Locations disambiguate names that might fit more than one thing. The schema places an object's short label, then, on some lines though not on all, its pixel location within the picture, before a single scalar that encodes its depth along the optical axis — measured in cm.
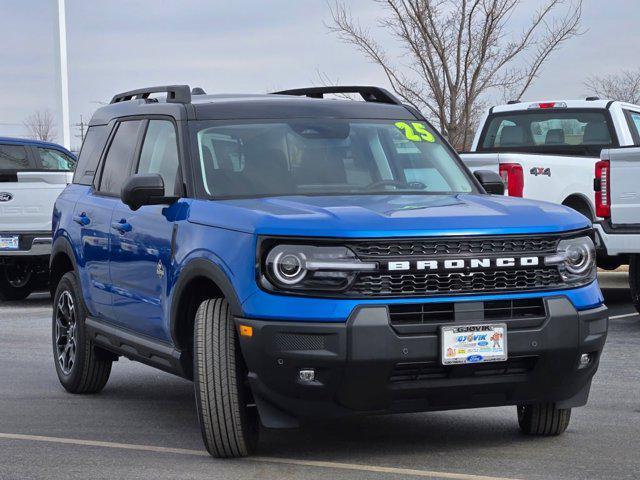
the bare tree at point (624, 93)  4544
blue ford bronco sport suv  588
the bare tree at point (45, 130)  7526
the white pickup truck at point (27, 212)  1480
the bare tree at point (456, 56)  2302
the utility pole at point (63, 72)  2981
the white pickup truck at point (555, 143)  1311
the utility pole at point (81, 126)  8320
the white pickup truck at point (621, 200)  1087
